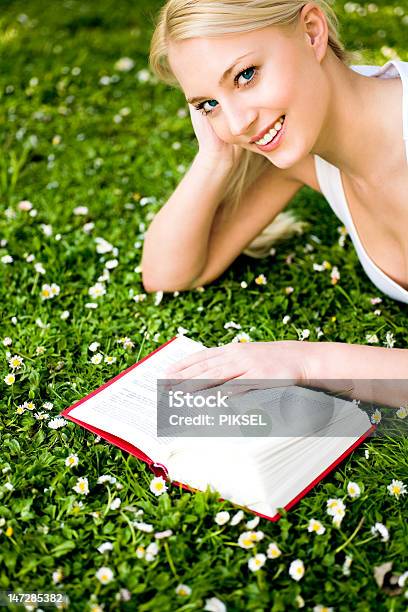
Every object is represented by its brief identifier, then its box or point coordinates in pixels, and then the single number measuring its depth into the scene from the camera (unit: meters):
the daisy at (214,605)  1.98
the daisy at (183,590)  2.03
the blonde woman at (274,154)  2.27
